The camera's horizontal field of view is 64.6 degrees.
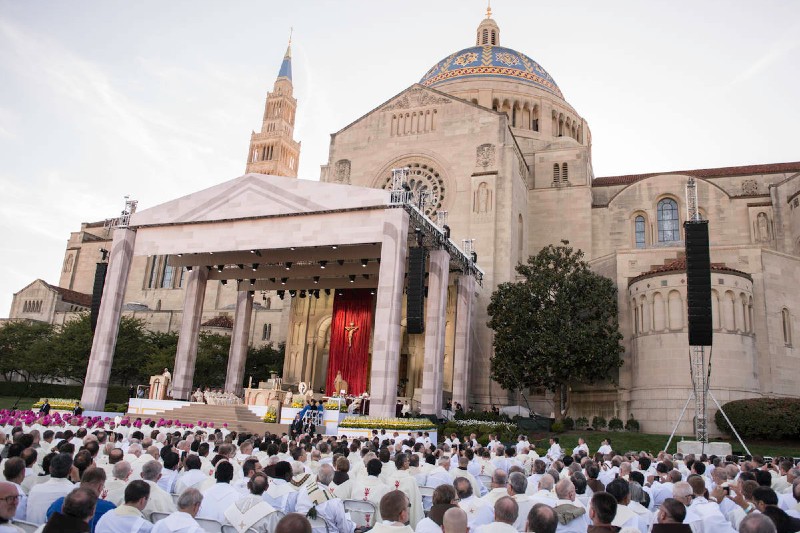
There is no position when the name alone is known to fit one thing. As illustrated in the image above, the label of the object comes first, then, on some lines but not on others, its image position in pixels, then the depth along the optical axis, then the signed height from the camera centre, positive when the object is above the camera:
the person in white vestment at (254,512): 6.68 -1.16
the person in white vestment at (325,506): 7.32 -1.14
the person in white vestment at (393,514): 5.43 -0.87
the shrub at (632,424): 33.97 +0.14
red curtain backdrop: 41.03 +4.31
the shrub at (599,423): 35.28 +0.10
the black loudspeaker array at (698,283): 21.28 +4.96
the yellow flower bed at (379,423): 25.19 -0.53
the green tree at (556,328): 33.88 +5.03
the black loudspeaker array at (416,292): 28.75 +5.35
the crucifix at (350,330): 42.00 +5.01
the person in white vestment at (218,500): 7.27 -1.15
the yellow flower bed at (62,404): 31.48 -0.83
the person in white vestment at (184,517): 5.50 -1.05
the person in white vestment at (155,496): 7.15 -1.14
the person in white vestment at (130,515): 5.76 -1.11
